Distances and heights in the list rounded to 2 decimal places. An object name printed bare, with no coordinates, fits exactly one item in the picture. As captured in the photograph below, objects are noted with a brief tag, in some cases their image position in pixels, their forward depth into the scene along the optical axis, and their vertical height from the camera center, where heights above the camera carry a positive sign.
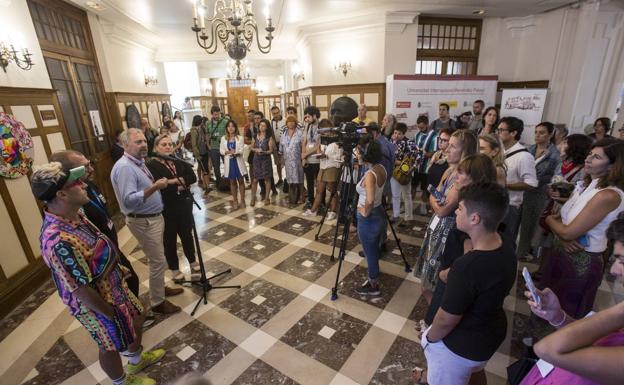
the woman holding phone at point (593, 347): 0.66 -0.61
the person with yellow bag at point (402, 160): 3.73 -0.78
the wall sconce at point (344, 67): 6.50 +0.77
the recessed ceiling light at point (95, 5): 4.16 +1.55
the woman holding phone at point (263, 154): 4.54 -0.77
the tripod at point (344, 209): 2.52 -1.06
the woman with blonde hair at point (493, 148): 2.00 -0.37
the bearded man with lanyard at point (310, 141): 4.27 -0.56
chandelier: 2.88 +0.89
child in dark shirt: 1.05 -0.70
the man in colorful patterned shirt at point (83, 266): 1.29 -0.71
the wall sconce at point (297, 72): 8.20 +0.91
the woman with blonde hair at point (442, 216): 1.78 -0.72
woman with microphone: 2.34 -0.78
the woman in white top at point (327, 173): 3.82 -0.96
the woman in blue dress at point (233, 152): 4.41 -0.68
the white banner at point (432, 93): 5.71 +0.07
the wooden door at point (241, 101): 13.23 +0.24
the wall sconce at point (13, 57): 2.69 +0.57
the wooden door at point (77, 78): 3.77 +0.51
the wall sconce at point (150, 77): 6.71 +0.79
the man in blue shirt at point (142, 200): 2.03 -0.63
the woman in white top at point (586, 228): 1.51 -0.77
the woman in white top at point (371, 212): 2.17 -0.87
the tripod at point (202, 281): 2.41 -1.64
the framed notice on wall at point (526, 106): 5.54 -0.25
